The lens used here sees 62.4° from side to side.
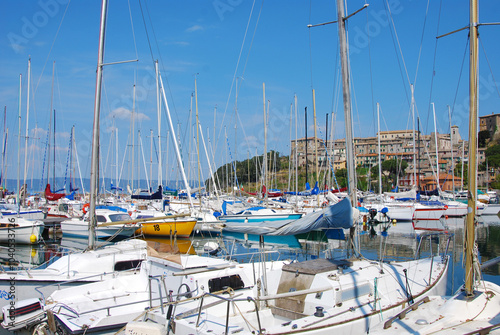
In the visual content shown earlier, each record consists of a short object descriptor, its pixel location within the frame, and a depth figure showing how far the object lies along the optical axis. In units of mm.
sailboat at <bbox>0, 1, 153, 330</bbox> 11188
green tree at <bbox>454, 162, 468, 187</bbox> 93556
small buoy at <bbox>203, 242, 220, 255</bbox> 22812
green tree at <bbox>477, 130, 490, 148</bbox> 137250
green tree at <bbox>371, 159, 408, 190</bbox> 105469
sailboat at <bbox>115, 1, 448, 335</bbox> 8233
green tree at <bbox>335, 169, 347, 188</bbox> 97006
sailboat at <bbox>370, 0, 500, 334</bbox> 8094
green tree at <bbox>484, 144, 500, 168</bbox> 108125
